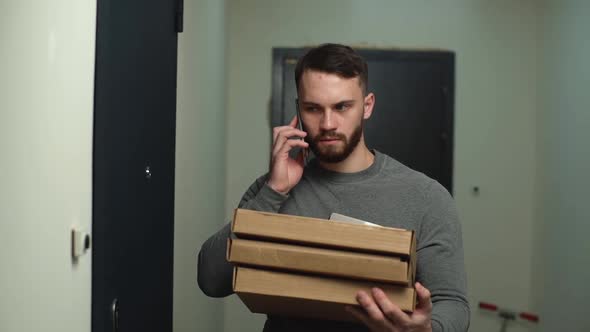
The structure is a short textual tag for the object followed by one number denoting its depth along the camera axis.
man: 2.64
